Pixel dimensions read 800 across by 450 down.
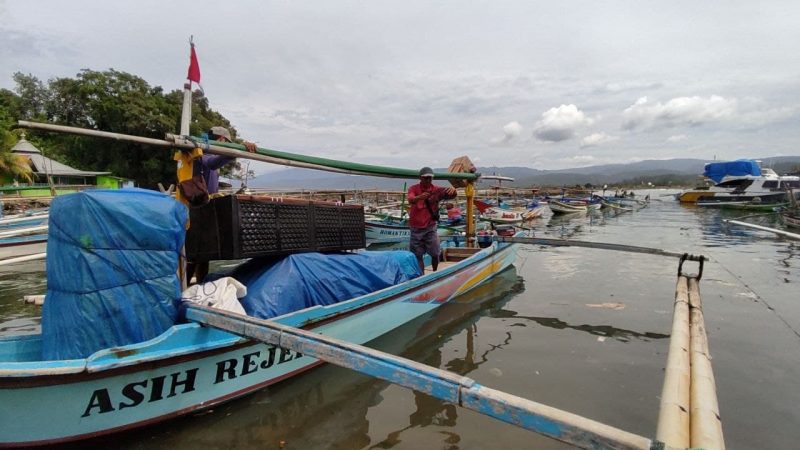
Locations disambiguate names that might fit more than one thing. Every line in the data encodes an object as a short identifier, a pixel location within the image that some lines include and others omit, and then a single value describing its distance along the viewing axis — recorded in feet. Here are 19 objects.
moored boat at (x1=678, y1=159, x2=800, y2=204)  118.58
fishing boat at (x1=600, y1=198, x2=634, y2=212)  128.73
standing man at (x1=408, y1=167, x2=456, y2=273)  23.57
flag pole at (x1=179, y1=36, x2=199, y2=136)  13.35
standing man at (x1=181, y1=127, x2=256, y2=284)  13.61
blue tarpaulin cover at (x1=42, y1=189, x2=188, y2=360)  10.11
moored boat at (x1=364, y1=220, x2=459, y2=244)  53.16
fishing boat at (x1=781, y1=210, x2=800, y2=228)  59.40
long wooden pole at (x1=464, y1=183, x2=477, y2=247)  29.68
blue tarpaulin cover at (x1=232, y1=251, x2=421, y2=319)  14.11
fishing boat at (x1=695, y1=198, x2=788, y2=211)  101.91
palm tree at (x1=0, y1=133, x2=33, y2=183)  85.66
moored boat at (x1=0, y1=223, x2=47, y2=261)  33.74
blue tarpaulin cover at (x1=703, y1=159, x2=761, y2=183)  136.87
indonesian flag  13.70
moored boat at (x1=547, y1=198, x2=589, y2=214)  110.52
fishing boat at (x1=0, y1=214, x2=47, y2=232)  41.55
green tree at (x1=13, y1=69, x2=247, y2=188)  98.53
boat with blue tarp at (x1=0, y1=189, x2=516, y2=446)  9.32
